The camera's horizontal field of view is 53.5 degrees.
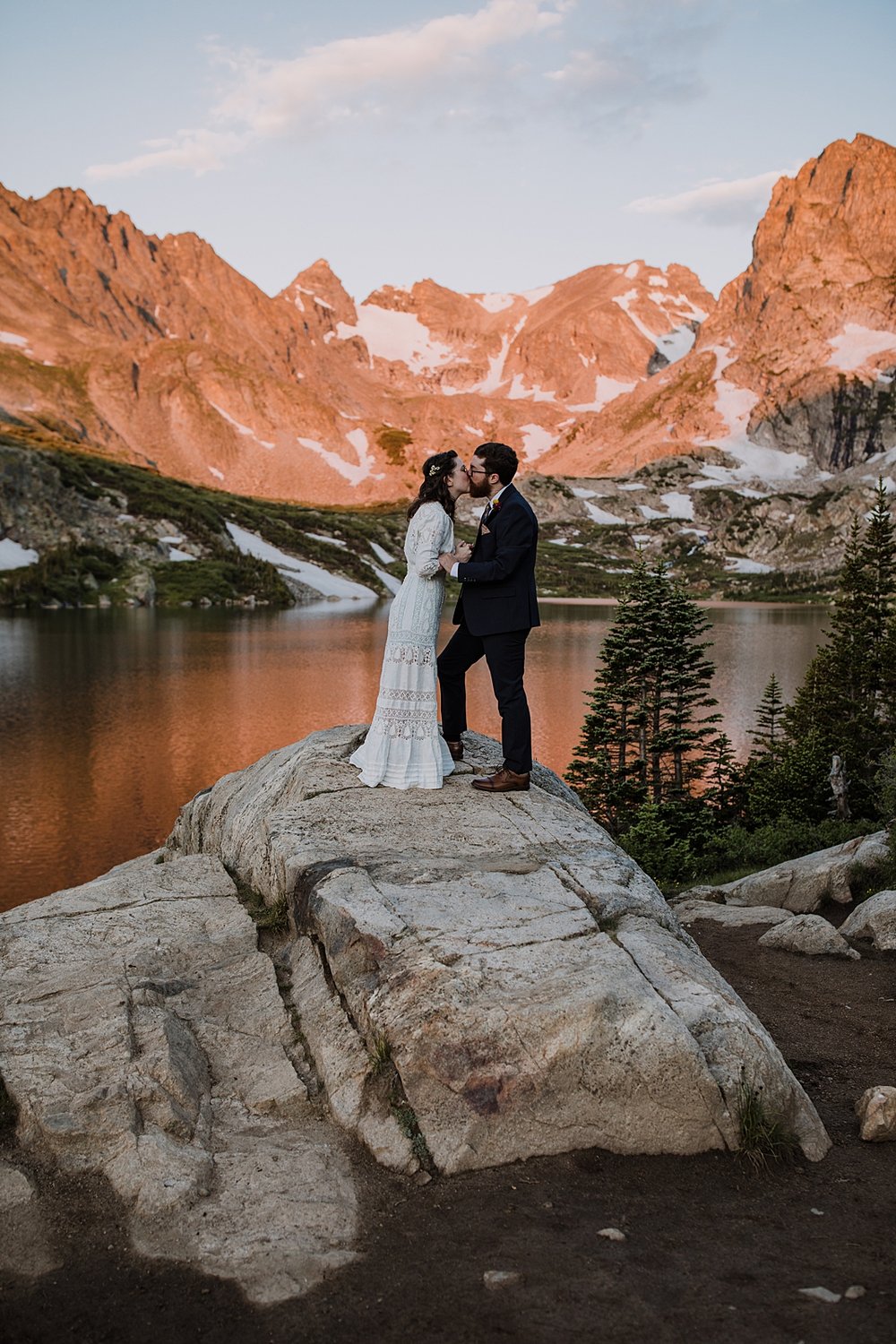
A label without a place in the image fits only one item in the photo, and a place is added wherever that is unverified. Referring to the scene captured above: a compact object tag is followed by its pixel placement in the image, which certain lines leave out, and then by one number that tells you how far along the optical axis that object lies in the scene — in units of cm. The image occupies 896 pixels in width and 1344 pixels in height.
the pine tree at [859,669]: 3269
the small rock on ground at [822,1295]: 493
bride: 1044
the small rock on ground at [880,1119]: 682
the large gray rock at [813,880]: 1527
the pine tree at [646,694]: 3331
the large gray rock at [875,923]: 1188
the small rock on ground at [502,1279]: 506
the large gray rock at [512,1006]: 644
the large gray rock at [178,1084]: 547
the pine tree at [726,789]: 3247
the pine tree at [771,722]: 3462
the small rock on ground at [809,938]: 1172
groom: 1002
